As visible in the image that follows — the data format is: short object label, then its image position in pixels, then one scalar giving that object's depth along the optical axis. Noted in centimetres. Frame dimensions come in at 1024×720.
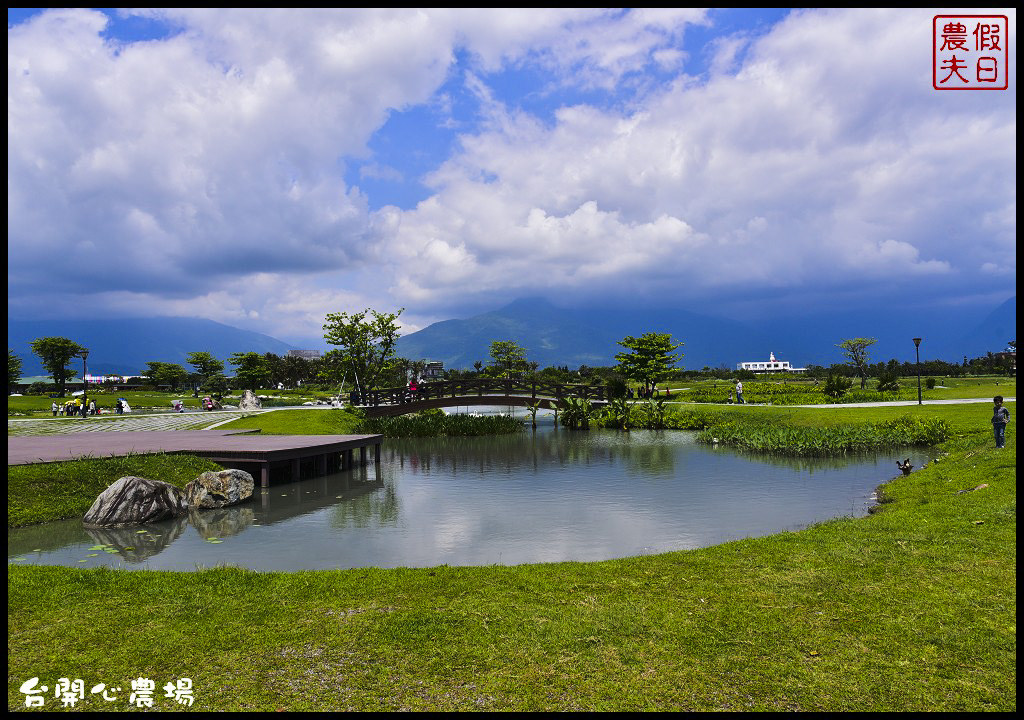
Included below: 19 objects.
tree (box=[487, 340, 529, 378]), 8506
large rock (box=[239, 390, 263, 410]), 4188
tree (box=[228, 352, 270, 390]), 8025
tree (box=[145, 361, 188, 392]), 9094
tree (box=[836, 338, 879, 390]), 6538
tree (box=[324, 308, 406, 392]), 4575
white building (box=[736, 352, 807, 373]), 14705
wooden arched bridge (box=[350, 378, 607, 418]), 4072
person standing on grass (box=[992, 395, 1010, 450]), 1609
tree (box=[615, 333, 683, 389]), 5428
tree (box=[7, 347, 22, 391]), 7831
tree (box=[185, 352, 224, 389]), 8688
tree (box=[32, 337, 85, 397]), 7025
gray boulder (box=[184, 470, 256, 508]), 1625
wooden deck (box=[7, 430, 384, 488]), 1878
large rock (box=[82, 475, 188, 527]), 1422
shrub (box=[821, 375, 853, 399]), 4212
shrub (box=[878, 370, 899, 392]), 4478
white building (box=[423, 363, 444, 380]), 15775
